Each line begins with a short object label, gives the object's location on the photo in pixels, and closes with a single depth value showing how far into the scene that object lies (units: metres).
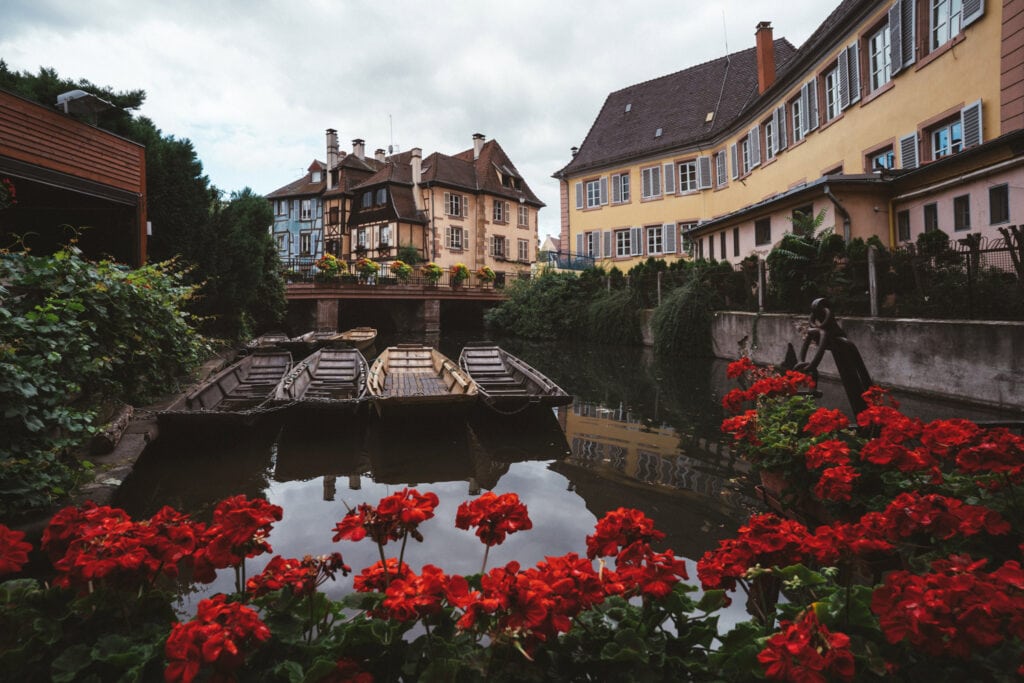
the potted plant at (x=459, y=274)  33.62
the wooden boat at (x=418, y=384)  7.82
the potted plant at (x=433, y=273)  32.69
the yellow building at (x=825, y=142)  11.57
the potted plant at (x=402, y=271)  31.77
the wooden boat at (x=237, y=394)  6.99
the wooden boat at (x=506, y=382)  8.18
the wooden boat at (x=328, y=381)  7.91
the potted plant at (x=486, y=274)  34.72
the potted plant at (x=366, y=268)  30.80
